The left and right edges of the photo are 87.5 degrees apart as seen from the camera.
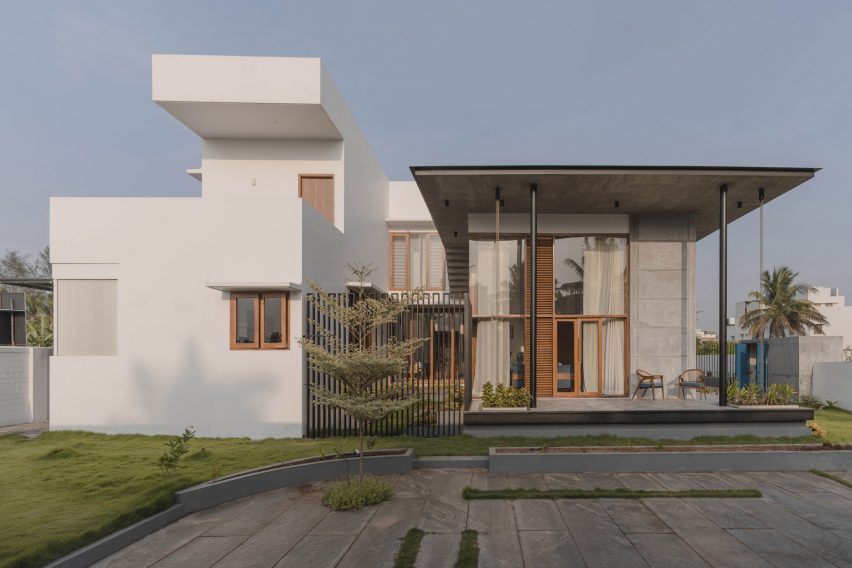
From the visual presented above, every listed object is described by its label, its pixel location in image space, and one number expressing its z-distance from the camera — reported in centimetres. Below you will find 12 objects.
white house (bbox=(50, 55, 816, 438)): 988
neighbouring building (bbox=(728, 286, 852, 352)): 5528
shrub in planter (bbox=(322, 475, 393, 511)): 621
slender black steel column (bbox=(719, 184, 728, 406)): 990
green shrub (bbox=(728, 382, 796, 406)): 1017
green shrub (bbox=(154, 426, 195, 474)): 688
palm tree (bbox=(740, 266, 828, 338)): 3234
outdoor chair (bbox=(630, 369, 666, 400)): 1104
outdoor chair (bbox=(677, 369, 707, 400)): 1117
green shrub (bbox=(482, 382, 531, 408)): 984
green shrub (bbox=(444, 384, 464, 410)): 1023
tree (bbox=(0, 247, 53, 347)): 1482
